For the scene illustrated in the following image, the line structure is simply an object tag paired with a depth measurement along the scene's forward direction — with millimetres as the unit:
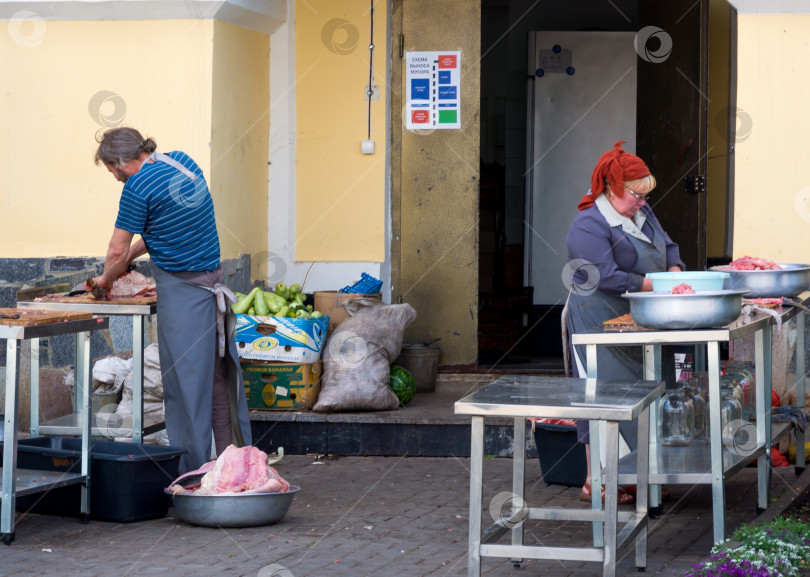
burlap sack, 7805
